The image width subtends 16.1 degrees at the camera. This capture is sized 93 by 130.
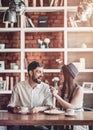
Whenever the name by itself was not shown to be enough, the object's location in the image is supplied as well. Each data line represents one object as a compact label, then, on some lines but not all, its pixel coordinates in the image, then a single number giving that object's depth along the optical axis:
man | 3.93
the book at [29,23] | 5.93
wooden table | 3.21
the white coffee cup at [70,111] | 3.47
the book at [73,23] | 5.94
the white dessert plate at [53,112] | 3.55
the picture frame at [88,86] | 5.89
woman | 3.81
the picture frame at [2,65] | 5.93
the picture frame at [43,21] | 6.02
